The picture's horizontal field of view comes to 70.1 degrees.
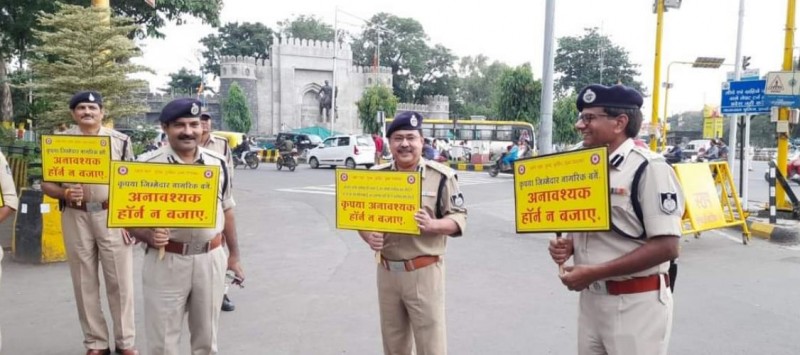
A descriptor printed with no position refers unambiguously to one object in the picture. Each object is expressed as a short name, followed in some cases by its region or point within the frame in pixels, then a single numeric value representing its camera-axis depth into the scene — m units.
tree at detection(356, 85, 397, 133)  45.56
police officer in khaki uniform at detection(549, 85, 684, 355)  2.38
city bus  35.34
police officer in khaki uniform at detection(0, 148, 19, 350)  3.51
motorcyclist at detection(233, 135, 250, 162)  25.03
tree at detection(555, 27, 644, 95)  60.47
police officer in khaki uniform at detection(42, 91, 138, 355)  4.14
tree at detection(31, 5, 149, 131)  8.30
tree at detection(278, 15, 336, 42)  78.00
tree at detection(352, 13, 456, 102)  73.00
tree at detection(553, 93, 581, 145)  42.94
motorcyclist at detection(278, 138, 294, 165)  24.05
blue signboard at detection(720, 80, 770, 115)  10.74
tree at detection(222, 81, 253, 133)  45.44
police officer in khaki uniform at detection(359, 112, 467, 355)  3.19
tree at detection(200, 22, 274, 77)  69.88
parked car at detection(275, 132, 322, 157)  34.12
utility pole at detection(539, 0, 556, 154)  10.54
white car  25.17
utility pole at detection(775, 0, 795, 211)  9.92
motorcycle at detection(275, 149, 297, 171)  24.02
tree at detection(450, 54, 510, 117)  76.19
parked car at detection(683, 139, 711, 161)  47.04
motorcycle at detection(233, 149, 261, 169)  24.95
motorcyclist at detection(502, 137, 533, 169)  22.88
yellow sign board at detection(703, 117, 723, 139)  22.77
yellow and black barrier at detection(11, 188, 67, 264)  6.90
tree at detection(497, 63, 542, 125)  39.06
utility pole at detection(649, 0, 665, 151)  12.40
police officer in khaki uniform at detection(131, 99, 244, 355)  3.13
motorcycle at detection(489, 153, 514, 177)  22.84
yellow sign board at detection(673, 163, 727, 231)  8.05
